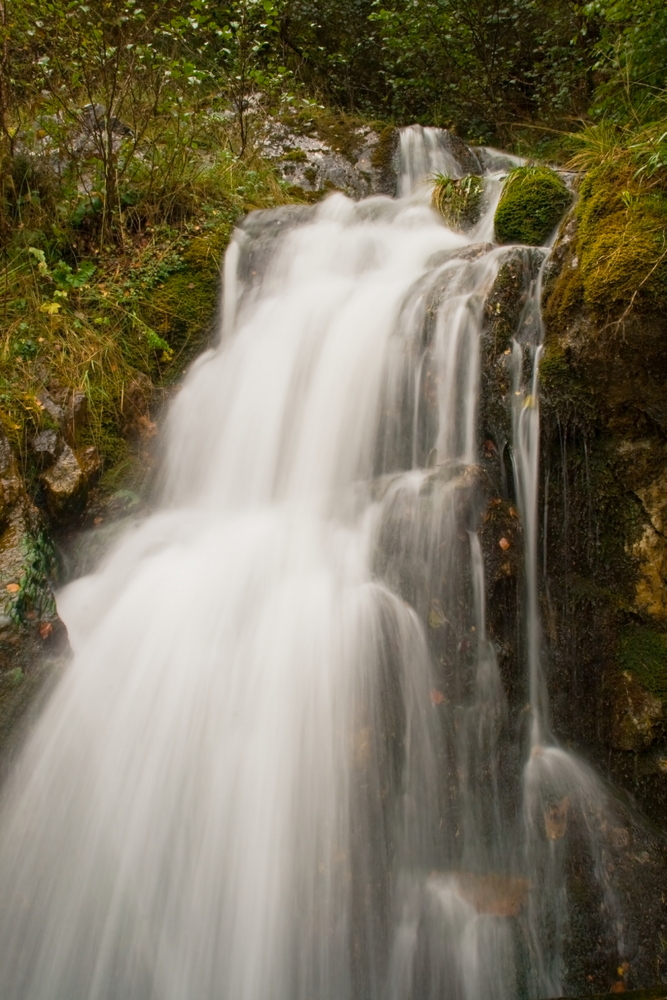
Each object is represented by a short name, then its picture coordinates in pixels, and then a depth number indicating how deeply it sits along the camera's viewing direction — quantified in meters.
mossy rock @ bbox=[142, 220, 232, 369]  5.36
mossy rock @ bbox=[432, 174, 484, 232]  6.27
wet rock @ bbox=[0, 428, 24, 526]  3.62
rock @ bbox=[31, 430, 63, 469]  4.12
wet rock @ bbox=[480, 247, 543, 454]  3.73
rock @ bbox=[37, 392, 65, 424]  4.29
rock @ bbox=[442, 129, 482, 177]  8.29
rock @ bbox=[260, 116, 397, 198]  8.08
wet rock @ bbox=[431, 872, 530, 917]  2.71
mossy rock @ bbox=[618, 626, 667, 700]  3.21
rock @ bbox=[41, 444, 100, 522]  4.08
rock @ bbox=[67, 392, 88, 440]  4.40
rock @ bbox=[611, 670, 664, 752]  3.13
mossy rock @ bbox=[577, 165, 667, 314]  3.23
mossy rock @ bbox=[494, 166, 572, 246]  4.64
